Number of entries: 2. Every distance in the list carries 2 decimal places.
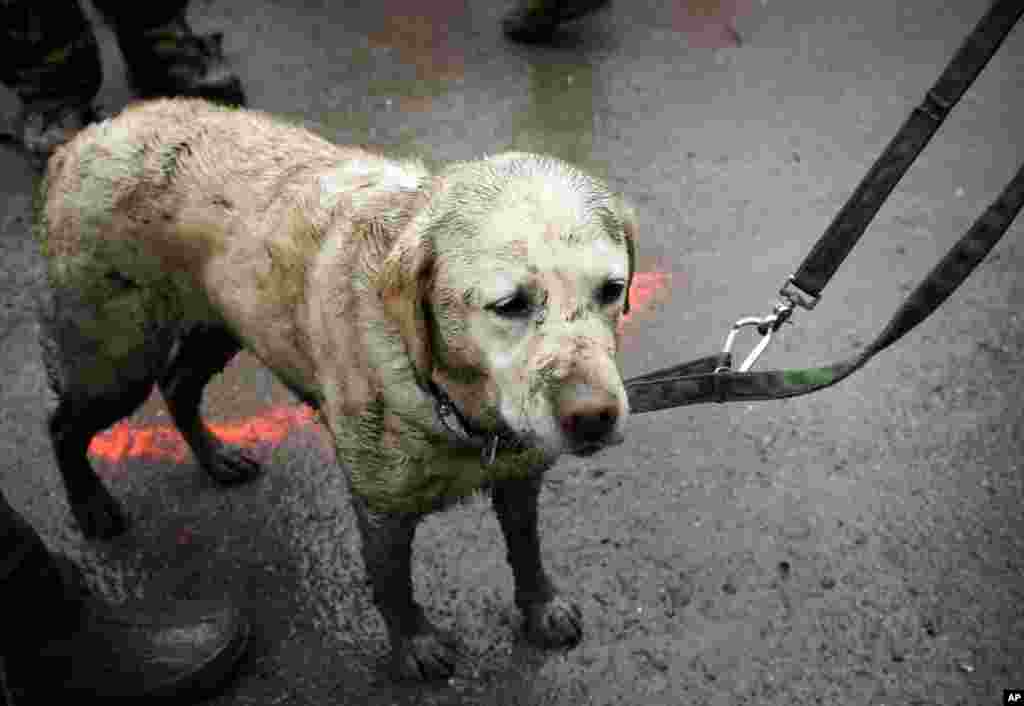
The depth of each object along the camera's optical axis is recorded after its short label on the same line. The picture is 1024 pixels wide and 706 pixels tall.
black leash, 1.17
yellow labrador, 1.08
